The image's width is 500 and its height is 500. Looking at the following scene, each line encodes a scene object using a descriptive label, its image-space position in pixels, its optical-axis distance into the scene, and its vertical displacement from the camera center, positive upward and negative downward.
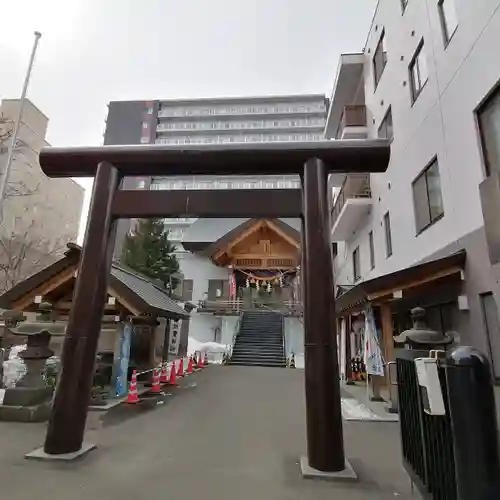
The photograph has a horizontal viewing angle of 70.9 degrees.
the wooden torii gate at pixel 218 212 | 4.86 +2.15
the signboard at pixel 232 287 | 24.38 +4.06
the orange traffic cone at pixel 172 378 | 13.18 -1.22
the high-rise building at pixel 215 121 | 56.81 +36.72
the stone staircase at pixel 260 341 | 19.59 +0.39
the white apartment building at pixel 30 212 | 21.26 +9.95
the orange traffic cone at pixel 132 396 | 9.60 -1.39
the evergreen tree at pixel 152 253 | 26.14 +6.79
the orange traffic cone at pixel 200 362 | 18.76 -0.89
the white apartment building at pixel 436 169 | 6.63 +4.62
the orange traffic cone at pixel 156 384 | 11.44 -1.27
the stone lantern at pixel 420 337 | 4.91 +0.21
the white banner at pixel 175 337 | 21.14 +0.48
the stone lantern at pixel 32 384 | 7.30 -0.93
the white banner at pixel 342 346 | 16.03 +0.17
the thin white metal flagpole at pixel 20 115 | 13.98 +9.03
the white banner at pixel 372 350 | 9.56 +0.02
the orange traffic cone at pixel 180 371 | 15.41 -1.11
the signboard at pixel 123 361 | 10.55 -0.52
